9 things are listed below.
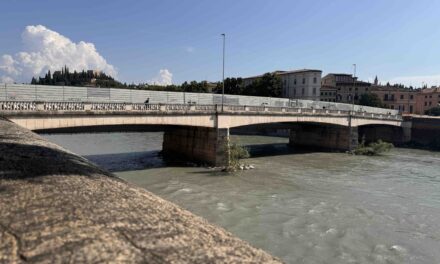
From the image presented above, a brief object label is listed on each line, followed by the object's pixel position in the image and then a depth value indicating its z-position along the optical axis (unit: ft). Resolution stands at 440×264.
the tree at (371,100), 349.20
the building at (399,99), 380.58
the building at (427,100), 367.25
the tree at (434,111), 327.26
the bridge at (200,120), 86.22
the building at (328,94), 405.18
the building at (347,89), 390.81
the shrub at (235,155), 107.51
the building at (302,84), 353.72
